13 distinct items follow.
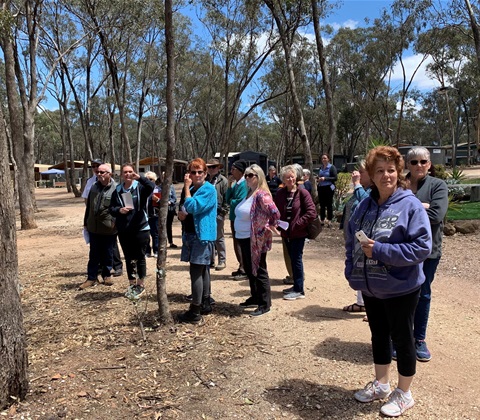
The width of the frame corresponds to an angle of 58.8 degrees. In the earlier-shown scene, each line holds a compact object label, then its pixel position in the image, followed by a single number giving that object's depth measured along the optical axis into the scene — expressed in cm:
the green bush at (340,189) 1235
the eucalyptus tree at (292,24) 1230
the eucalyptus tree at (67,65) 2211
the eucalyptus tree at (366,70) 3116
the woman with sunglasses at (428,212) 341
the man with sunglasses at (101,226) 577
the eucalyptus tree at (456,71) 2605
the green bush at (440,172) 1002
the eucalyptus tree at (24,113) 1234
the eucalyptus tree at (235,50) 2127
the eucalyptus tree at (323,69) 1162
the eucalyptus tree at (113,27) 1773
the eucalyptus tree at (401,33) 2585
